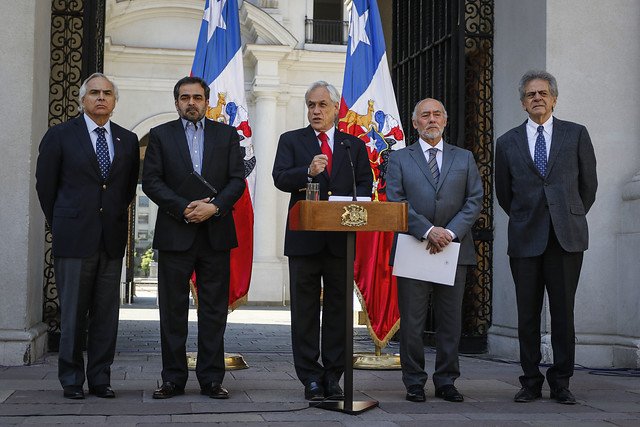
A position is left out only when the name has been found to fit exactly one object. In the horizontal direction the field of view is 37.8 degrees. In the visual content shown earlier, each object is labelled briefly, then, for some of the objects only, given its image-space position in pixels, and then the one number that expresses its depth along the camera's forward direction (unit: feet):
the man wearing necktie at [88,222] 18.60
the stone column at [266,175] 70.38
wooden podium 16.60
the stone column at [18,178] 24.12
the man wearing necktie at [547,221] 18.86
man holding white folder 18.95
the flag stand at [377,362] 24.52
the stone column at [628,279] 24.63
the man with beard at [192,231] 18.62
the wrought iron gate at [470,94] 29.19
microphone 16.68
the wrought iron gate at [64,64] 27.35
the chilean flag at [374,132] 25.45
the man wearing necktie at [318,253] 18.98
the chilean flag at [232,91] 25.00
